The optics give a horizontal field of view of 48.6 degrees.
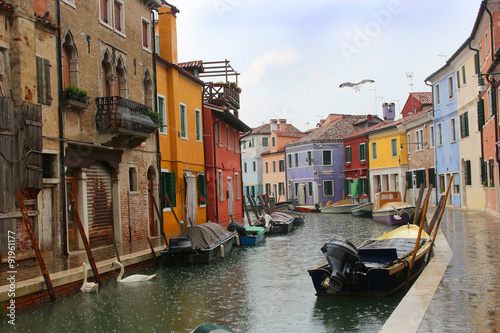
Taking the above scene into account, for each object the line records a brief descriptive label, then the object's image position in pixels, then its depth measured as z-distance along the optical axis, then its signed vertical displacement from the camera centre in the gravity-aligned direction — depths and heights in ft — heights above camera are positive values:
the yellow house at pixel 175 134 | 68.90 +7.13
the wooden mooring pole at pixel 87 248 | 38.65 -3.92
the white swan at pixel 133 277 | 40.86 -6.56
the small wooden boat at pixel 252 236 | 66.90 -6.30
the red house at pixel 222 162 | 86.99 +4.05
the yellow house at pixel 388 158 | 136.56 +5.39
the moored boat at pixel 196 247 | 48.88 -5.45
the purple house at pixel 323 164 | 170.60 +5.57
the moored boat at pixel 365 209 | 117.91 -6.25
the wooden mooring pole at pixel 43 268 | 32.86 -4.45
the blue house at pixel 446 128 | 102.83 +9.45
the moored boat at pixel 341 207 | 132.56 -6.33
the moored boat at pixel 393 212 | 90.16 -5.55
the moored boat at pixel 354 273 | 32.09 -5.45
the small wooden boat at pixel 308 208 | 147.17 -6.94
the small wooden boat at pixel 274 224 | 83.41 -6.16
